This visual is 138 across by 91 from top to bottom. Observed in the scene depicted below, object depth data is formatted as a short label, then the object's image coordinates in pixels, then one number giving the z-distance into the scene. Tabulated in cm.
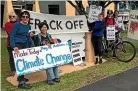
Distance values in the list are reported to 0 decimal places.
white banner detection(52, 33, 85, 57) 880
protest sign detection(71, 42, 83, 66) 893
